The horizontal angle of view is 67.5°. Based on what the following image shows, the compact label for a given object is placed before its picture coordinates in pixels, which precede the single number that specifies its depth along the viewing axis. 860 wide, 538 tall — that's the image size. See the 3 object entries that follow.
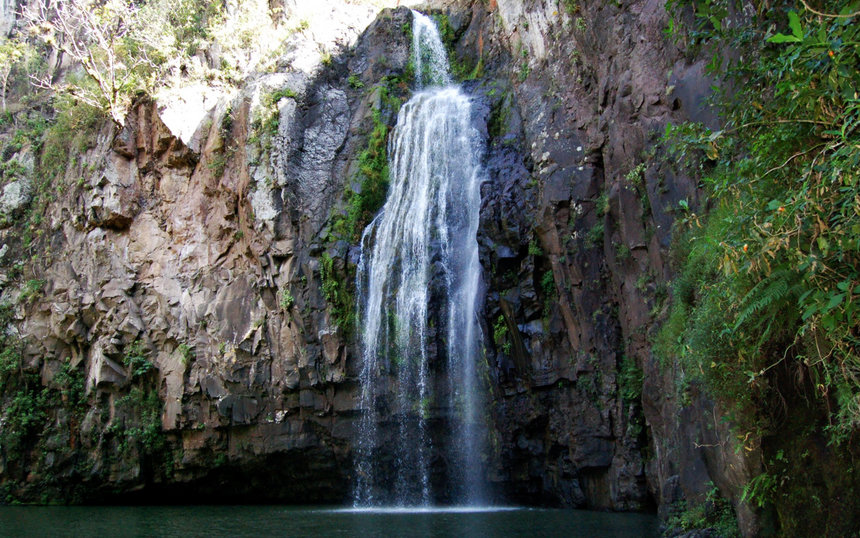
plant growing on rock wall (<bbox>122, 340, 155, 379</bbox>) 18.97
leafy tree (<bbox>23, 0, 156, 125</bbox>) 21.27
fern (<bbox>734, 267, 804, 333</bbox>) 5.44
